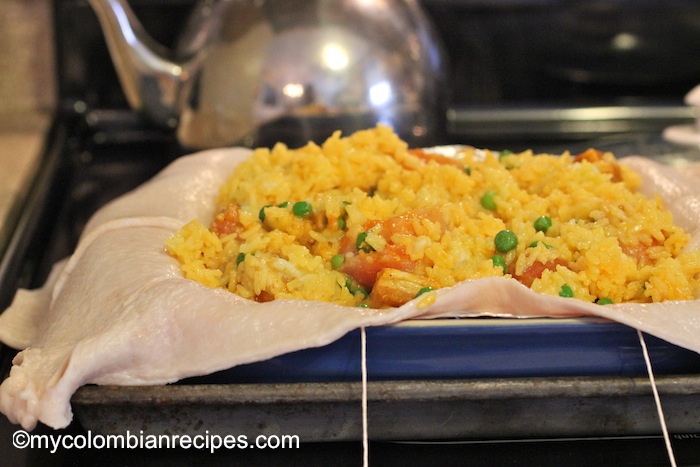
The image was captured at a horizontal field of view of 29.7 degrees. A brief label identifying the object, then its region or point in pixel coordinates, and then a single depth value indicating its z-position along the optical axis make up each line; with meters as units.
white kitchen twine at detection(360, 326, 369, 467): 0.47
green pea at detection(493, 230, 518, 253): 0.53
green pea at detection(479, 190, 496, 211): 0.57
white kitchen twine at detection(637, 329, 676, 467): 0.48
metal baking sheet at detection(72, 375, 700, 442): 0.48
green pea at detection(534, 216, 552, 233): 0.55
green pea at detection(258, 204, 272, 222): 0.56
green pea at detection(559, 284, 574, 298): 0.51
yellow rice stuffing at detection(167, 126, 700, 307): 0.52
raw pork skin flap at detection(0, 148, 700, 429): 0.48
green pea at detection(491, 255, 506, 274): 0.52
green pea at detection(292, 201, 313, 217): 0.55
